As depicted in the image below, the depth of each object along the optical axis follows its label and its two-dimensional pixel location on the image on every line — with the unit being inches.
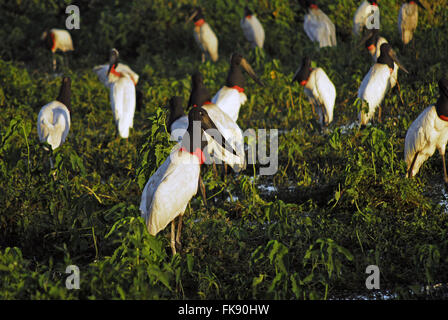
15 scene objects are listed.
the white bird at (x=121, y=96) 563.2
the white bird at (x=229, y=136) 458.8
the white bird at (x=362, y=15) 749.3
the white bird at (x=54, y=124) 495.8
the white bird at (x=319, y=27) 778.2
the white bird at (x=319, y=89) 565.0
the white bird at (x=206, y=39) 829.8
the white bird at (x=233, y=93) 545.0
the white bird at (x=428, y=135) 407.2
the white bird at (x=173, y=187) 327.6
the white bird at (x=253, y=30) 820.0
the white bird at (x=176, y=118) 482.3
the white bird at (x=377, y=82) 526.2
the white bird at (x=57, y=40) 872.3
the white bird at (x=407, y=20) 710.5
